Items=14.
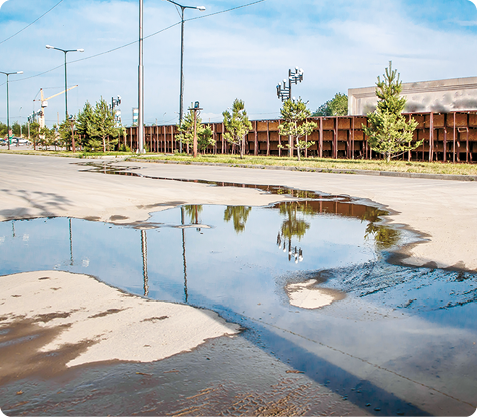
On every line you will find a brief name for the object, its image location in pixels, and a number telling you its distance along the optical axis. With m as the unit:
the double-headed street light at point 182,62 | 36.47
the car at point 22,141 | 121.65
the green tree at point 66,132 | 52.03
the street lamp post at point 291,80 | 36.69
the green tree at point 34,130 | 65.34
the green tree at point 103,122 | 44.75
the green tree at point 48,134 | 64.81
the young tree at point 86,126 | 45.91
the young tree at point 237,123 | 36.00
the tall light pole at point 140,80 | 35.59
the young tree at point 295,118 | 33.16
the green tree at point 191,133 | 41.19
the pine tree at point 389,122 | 26.49
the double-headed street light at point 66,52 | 51.09
